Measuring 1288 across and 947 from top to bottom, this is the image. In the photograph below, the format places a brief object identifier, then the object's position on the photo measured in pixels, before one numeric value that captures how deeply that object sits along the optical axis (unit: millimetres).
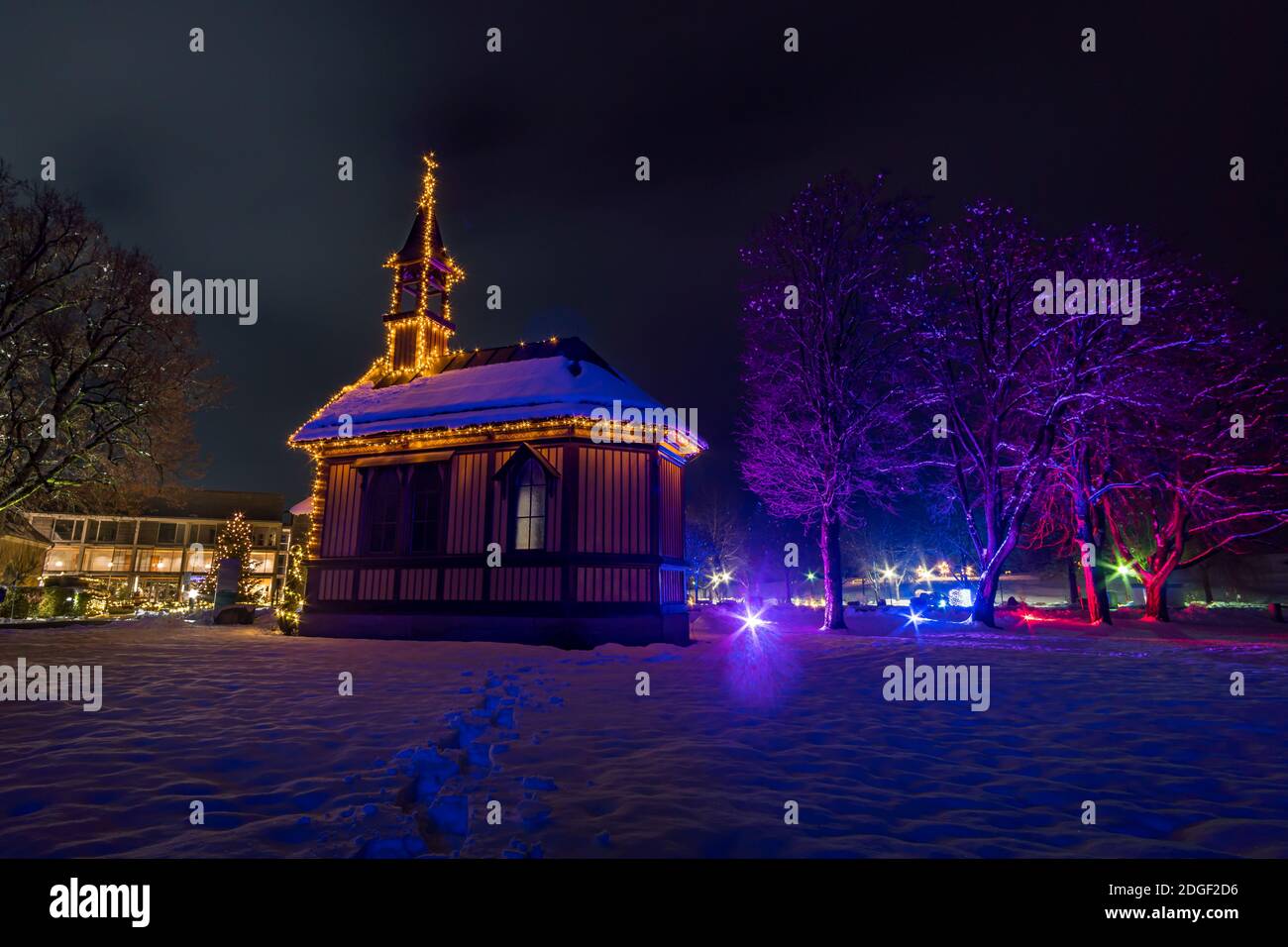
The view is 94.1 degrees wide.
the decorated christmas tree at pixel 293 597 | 16250
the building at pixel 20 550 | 24500
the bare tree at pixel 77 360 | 17594
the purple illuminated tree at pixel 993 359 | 18734
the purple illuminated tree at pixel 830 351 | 19516
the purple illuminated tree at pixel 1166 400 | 18469
